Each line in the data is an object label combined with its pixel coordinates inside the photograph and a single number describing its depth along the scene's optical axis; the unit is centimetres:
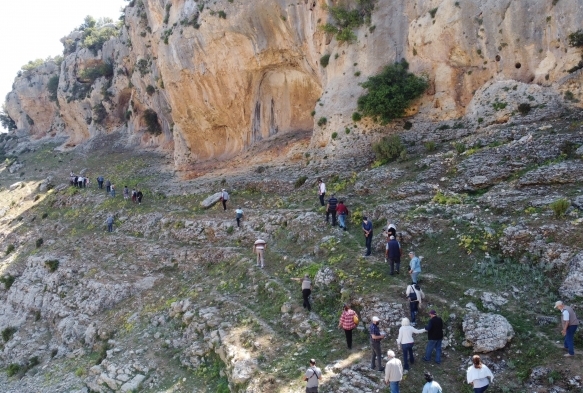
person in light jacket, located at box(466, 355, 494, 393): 959
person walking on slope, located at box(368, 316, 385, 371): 1143
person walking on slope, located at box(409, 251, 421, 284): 1371
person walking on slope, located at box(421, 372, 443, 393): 924
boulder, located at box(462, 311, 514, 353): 1117
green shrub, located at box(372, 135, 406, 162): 2394
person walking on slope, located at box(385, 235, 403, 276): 1470
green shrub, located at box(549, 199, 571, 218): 1434
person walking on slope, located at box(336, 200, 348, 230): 1942
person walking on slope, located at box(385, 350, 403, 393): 1021
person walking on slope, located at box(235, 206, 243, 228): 2422
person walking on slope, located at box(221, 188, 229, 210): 2733
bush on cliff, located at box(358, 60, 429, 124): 2516
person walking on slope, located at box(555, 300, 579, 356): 1021
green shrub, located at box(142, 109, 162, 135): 4962
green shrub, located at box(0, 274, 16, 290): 3033
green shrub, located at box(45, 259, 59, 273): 2855
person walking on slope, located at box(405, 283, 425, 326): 1265
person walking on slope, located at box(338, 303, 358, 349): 1253
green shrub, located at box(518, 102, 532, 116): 2138
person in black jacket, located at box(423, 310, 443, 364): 1116
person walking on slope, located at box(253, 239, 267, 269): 1941
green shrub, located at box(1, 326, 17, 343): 2588
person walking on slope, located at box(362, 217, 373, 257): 1650
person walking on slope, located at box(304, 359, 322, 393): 1110
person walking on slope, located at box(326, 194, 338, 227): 1986
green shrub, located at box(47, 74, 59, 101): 7094
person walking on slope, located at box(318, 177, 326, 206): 2205
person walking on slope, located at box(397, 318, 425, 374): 1108
